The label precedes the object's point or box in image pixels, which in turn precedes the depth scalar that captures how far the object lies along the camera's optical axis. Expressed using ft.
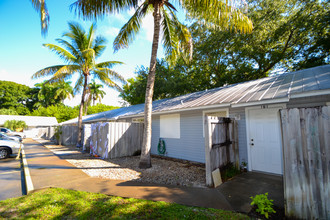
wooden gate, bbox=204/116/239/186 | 15.28
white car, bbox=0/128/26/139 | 68.33
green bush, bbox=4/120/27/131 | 95.30
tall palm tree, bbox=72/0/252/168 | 20.42
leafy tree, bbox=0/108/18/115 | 133.86
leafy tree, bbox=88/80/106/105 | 128.63
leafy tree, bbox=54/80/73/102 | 133.08
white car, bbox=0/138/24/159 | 30.63
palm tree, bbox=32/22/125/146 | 37.11
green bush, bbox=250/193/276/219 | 9.57
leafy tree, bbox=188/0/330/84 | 42.45
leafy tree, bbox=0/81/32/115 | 152.15
